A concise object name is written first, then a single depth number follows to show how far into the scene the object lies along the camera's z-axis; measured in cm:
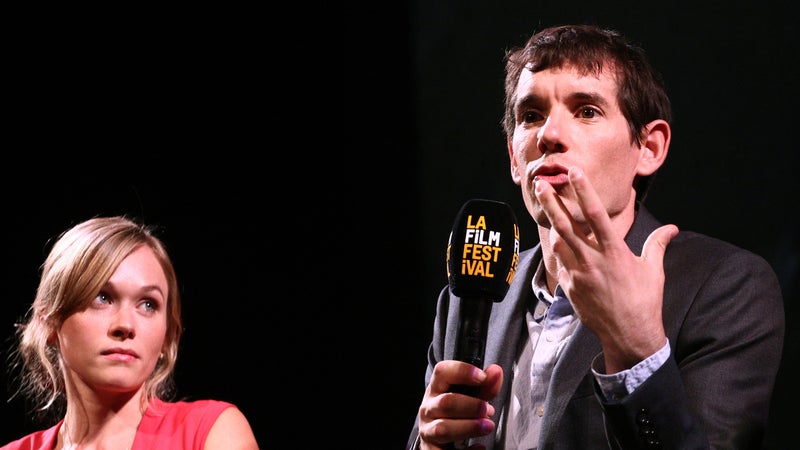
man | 323
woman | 355
